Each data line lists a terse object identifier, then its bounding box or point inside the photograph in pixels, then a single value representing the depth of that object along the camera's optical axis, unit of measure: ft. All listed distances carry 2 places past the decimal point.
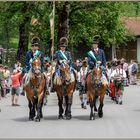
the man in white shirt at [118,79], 92.22
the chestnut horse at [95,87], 66.33
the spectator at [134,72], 154.60
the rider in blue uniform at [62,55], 66.84
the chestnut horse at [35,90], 65.10
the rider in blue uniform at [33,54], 65.41
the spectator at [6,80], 106.34
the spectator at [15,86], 90.13
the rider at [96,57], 66.69
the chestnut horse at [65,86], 66.18
